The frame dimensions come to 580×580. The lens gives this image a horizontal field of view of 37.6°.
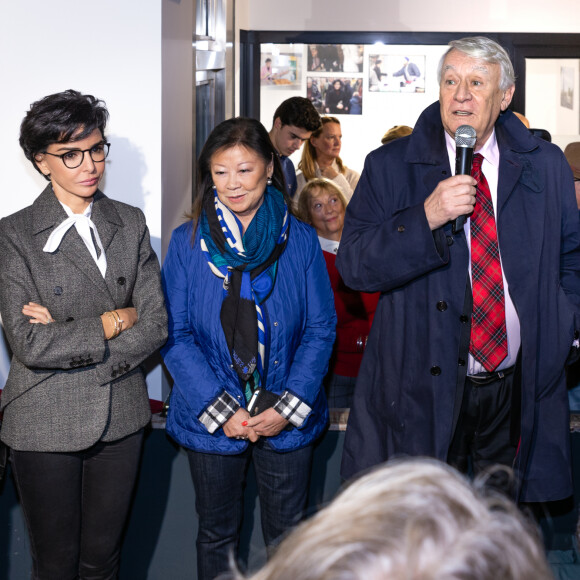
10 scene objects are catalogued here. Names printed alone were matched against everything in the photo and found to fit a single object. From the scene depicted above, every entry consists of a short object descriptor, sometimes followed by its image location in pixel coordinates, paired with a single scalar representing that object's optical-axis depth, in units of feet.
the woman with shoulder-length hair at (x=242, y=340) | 8.38
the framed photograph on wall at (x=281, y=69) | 25.27
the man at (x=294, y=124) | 17.06
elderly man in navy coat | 7.73
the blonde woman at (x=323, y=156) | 19.84
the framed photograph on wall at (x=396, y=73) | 25.07
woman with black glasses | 7.88
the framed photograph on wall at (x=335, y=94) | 25.55
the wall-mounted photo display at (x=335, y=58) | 25.13
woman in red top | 11.28
